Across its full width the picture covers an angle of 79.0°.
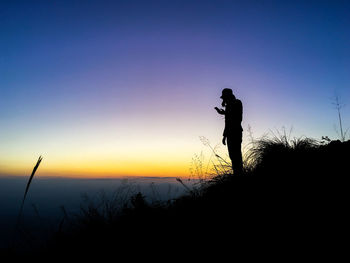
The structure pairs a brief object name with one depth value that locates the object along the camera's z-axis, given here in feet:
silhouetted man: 17.90
